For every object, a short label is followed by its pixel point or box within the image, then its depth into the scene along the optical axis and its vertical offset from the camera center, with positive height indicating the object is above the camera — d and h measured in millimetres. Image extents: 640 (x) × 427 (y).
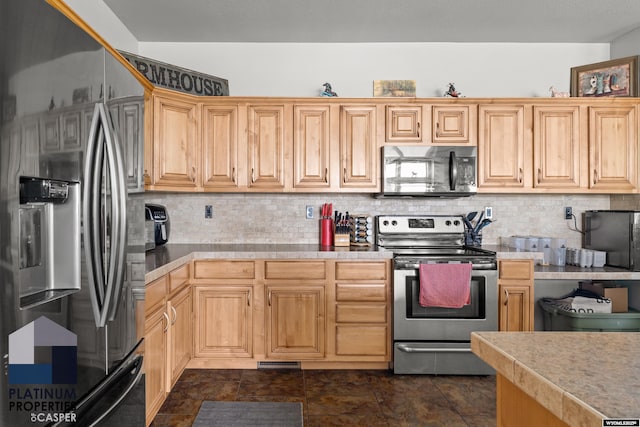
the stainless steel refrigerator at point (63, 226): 993 -50
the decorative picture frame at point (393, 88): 3789 +1109
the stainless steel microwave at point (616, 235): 3252 -211
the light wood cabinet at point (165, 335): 2141 -752
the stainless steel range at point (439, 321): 3125 -838
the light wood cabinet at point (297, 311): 3205 -781
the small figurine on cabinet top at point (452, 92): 3582 +1028
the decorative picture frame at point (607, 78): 3467 +1129
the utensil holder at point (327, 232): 3639 -195
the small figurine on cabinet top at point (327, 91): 3574 +1024
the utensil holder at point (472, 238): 3711 -253
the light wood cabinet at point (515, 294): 3197 -649
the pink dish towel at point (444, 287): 3082 -573
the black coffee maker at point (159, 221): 3335 -94
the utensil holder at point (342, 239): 3576 -252
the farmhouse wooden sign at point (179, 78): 3340 +1115
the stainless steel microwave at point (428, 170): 3420 +329
